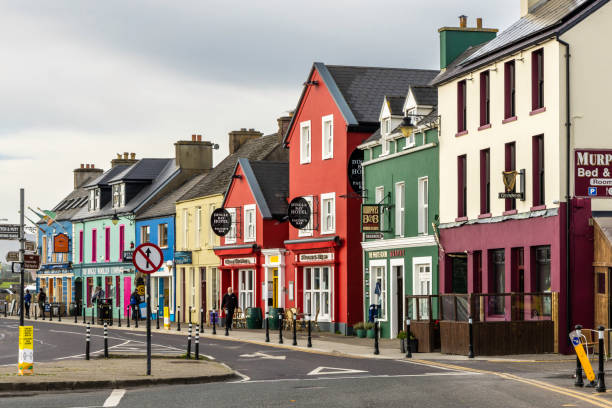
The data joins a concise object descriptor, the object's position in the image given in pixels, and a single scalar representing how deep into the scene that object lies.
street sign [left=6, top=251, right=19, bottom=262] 37.77
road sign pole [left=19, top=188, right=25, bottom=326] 30.10
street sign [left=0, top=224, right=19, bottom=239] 30.95
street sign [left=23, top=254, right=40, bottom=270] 30.30
